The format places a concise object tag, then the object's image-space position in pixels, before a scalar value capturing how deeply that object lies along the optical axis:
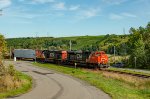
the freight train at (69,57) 41.41
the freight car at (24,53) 64.91
